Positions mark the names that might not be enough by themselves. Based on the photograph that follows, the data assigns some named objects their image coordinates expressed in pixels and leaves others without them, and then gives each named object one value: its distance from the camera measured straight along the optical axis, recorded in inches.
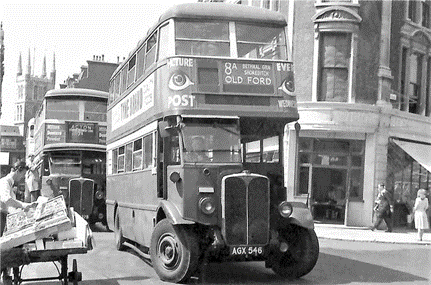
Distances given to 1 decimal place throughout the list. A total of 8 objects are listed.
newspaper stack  286.4
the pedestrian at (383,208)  852.6
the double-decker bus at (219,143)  363.9
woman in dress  746.8
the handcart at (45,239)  286.8
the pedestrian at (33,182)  665.0
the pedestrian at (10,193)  346.6
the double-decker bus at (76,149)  789.2
